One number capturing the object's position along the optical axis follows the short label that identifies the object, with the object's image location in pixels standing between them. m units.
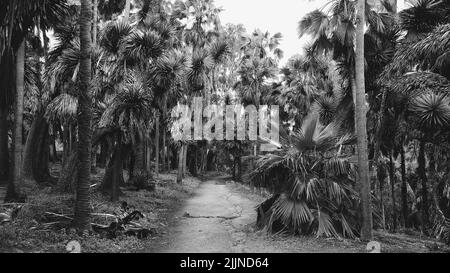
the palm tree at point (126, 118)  14.11
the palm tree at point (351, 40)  9.95
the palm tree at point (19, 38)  9.35
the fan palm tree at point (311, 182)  10.26
